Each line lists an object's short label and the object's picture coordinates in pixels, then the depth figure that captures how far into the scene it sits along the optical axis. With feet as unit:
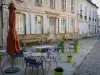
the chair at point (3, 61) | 15.44
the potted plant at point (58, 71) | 11.82
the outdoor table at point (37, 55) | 14.26
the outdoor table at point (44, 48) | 18.08
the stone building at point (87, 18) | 54.06
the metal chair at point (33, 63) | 12.26
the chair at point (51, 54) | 14.61
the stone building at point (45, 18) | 28.87
